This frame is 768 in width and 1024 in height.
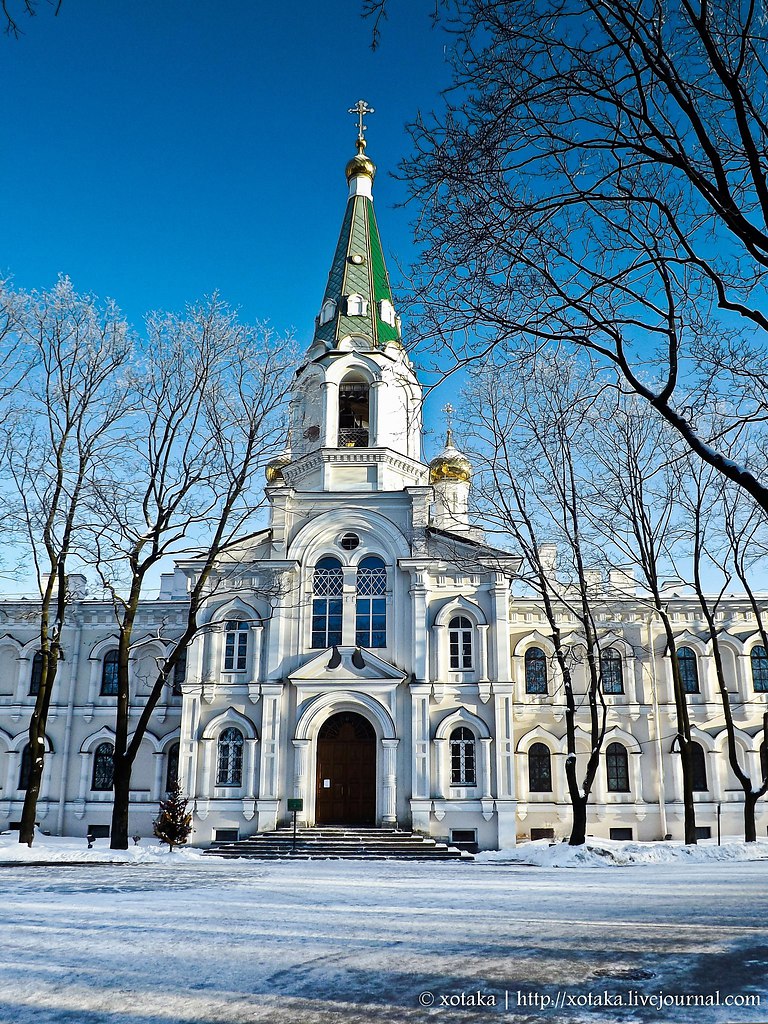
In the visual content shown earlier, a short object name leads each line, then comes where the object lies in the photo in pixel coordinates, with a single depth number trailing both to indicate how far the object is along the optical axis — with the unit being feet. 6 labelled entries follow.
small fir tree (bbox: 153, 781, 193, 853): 68.33
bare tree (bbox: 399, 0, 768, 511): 24.99
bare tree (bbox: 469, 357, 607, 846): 68.23
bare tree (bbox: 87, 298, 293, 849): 62.49
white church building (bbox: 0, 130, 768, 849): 79.71
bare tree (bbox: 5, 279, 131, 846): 62.80
